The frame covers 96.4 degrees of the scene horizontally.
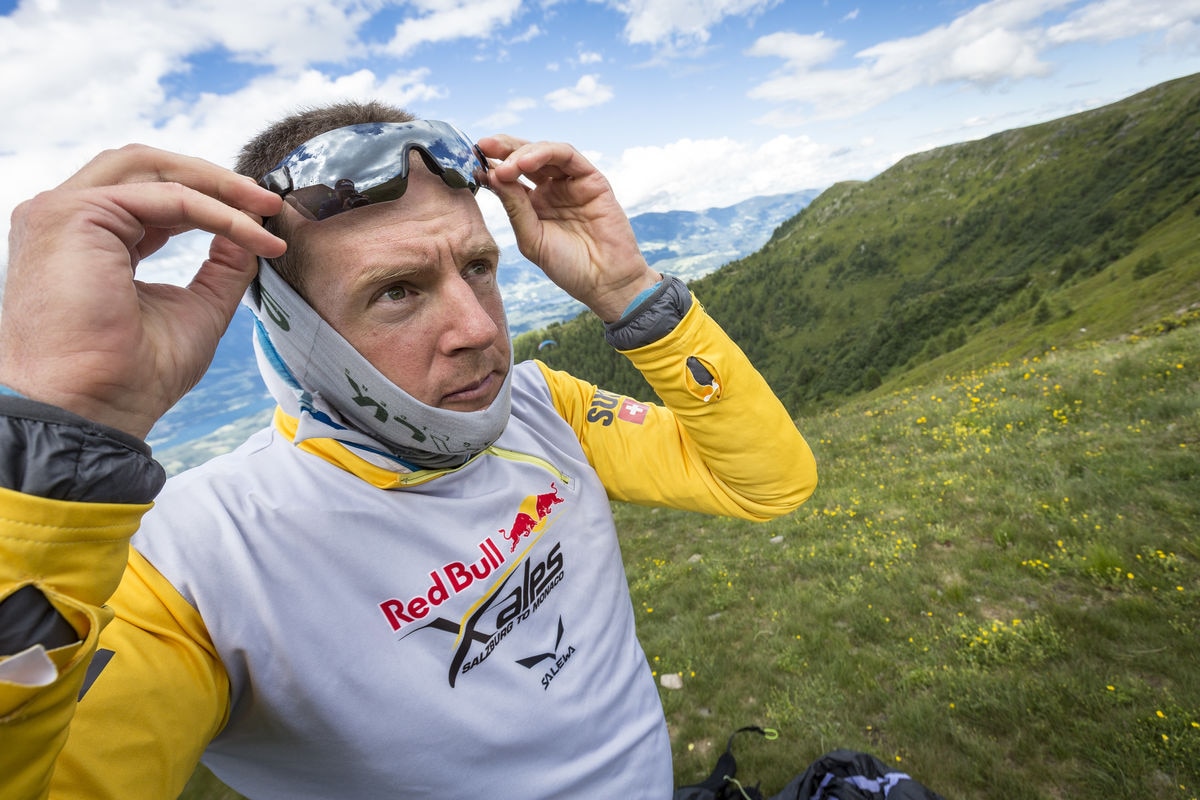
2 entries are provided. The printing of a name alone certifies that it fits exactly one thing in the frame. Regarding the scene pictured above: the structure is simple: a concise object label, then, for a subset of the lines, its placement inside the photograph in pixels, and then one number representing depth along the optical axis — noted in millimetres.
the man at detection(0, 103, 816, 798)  189
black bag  545
